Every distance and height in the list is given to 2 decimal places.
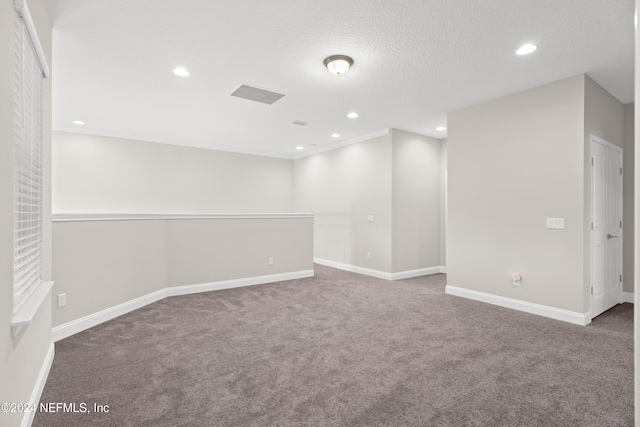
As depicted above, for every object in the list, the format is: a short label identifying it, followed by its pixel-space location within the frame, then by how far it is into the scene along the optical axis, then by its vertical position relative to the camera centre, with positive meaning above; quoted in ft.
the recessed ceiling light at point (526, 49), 9.51 +5.05
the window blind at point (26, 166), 5.59 +0.98
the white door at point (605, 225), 11.96 -0.47
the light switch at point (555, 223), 11.74 -0.34
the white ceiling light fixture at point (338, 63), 10.16 +4.93
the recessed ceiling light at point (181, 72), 11.07 +5.12
